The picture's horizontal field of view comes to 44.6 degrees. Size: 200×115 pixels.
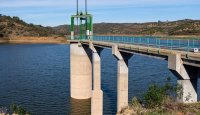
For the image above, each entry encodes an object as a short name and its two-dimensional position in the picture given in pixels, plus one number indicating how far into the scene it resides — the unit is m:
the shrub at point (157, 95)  14.33
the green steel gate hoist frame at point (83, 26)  35.13
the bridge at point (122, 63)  15.28
